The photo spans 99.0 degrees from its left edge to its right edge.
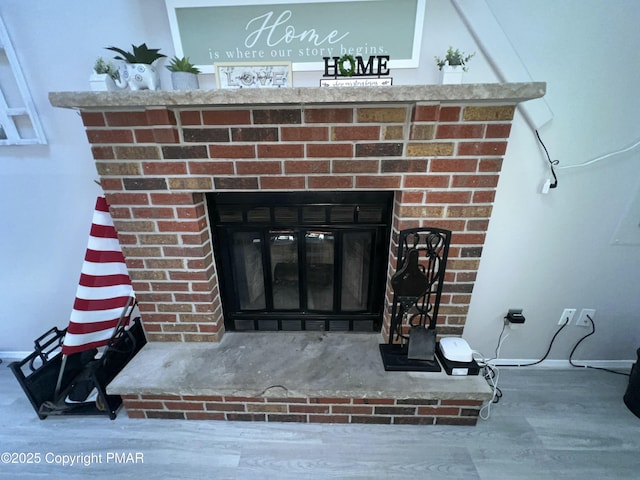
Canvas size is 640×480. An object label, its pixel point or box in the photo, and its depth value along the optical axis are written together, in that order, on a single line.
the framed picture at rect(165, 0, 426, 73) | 1.12
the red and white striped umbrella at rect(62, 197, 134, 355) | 1.32
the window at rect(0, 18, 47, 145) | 1.22
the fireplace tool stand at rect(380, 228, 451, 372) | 1.21
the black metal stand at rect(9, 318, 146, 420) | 1.34
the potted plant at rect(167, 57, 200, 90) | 1.11
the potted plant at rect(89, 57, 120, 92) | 1.12
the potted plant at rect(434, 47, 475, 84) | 1.09
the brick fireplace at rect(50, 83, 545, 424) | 1.02
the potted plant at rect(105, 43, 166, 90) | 1.10
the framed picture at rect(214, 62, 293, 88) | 1.05
